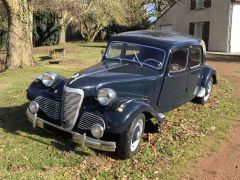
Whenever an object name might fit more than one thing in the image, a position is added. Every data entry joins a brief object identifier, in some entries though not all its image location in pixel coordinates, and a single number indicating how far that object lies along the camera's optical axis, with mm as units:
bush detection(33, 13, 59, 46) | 22009
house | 18685
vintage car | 3824
